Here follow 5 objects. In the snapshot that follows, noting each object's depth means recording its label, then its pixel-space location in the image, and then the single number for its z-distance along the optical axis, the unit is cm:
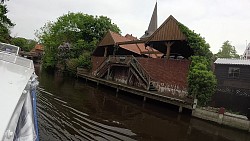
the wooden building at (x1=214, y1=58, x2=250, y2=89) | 1254
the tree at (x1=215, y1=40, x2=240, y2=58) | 4136
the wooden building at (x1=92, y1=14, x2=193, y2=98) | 1110
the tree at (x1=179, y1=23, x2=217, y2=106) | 947
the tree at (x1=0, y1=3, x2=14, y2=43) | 1266
